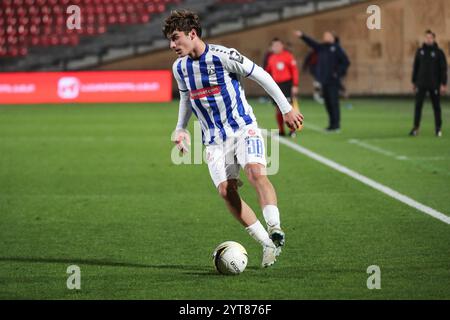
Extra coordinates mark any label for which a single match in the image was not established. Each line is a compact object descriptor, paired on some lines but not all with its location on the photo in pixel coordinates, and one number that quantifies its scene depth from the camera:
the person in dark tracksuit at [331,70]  23.58
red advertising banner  35.43
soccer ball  8.38
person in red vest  22.77
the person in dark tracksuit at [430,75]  21.64
